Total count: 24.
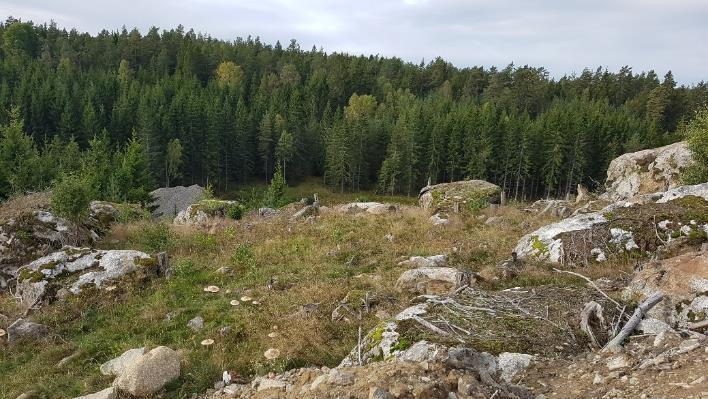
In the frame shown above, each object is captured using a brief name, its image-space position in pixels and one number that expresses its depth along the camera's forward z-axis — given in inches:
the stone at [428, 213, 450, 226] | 821.1
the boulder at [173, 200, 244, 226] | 1087.9
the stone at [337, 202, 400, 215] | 1031.0
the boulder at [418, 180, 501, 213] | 1106.4
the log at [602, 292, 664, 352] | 296.7
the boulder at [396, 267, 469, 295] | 463.5
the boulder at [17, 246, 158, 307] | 537.6
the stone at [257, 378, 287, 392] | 316.8
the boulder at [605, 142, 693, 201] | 1092.5
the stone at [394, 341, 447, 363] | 286.2
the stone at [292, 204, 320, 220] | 990.2
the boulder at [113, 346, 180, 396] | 339.6
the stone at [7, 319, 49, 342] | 443.8
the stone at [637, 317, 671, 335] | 310.2
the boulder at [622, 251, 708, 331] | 331.6
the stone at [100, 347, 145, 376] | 368.5
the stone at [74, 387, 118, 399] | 327.3
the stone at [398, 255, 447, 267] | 575.5
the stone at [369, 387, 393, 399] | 223.8
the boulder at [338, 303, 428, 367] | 317.4
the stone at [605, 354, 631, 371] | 265.9
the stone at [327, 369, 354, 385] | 257.0
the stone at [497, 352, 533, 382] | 280.8
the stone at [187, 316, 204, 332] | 448.9
